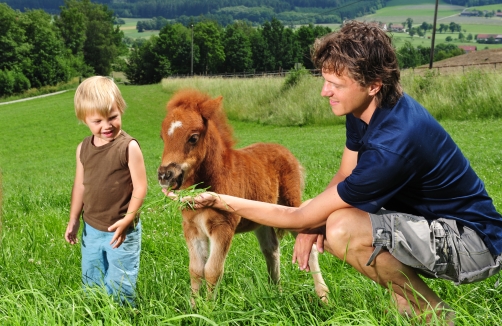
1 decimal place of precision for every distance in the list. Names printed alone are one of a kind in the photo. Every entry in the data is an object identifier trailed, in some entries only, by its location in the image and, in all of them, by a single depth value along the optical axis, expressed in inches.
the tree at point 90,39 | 3818.9
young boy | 140.1
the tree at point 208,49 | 3809.1
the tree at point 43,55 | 3002.0
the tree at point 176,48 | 3646.7
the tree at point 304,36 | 3971.5
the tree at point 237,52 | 3919.8
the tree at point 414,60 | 2899.4
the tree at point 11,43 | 3036.4
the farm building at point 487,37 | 5191.9
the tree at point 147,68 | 3543.3
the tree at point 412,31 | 5009.8
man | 117.6
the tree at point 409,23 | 6059.1
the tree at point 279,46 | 3922.2
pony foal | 148.9
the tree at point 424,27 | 5707.7
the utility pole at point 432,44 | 1469.0
